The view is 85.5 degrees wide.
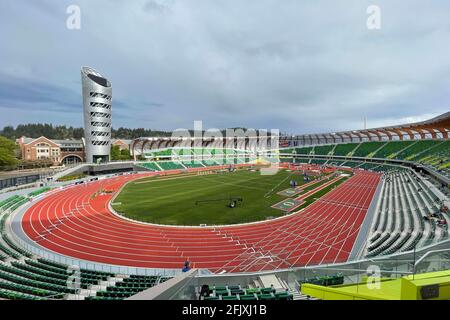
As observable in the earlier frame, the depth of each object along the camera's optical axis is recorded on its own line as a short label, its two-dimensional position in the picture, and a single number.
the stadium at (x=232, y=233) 8.42
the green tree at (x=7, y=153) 50.58
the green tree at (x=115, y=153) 67.81
